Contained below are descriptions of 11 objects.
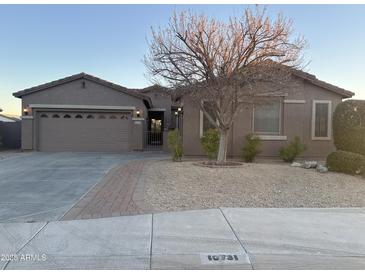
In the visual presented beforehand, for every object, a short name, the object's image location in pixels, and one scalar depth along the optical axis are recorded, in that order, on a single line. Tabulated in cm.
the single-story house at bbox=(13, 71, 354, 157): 1905
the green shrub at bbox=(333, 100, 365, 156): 1085
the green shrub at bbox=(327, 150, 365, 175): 988
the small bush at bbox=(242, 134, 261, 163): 1384
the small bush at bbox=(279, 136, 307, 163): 1391
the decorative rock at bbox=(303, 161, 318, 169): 1126
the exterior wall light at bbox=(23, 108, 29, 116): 1892
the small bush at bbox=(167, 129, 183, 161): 1348
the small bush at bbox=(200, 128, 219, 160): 1284
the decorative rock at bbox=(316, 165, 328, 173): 1027
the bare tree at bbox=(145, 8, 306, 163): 1023
